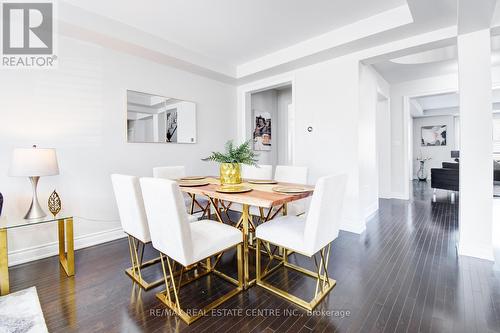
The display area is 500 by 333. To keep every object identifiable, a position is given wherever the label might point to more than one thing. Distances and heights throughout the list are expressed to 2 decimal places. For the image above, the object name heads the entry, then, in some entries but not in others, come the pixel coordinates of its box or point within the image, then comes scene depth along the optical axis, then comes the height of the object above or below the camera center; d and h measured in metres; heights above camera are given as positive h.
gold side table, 1.88 -0.67
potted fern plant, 2.34 +0.05
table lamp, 2.07 +0.02
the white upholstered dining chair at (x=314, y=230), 1.60 -0.50
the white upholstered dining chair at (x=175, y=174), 3.01 -0.11
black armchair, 4.94 -0.32
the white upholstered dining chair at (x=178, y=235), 1.47 -0.51
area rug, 1.49 -1.01
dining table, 1.77 -0.24
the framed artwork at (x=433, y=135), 8.82 +1.08
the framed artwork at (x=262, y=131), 5.37 +0.81
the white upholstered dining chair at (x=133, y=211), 1.87 -0.37
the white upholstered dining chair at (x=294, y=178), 2.75 -0.16
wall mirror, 3.25 +0.71
